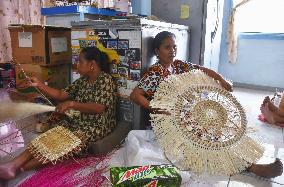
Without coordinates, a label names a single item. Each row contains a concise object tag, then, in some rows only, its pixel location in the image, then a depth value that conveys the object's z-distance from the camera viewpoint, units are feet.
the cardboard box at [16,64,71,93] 7.48
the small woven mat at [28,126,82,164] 4.91
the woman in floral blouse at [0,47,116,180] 5.75
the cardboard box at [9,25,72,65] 7.32
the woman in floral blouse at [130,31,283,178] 5.73
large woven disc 3.65
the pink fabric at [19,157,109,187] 4.68
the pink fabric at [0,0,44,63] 11.49
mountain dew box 3.75
